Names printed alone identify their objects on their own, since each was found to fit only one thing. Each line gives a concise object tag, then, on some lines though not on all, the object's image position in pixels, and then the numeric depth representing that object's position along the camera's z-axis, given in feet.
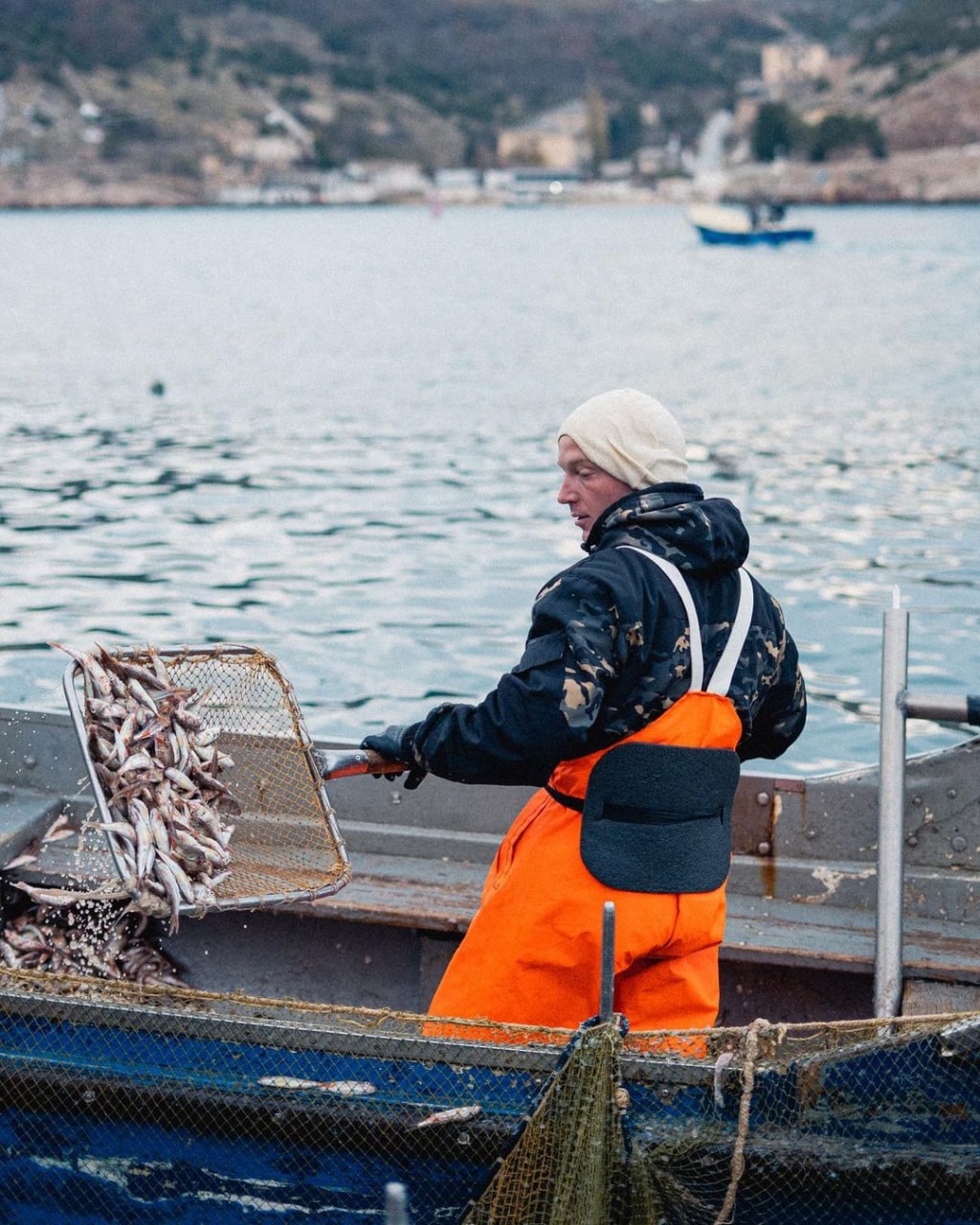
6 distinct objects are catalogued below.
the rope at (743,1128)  13.05
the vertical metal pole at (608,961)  11.88
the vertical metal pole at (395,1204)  9.50
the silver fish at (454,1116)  13.76
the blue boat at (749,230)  310.86
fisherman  12.41
